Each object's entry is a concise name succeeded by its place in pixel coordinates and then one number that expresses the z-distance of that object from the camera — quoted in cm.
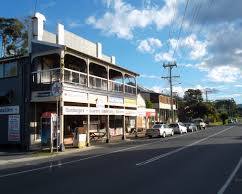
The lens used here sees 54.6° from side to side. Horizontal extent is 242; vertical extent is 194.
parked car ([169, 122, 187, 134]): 2888
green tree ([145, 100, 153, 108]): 3863
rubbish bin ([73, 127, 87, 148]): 1673
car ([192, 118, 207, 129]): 3938
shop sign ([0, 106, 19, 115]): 1710
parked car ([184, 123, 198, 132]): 3311
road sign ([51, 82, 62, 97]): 1517
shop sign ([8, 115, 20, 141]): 1699
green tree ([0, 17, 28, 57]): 3347
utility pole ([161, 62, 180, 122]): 3902
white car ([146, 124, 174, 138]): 2390
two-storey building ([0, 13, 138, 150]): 1619
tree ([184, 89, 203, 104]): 6021
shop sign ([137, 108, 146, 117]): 2513
